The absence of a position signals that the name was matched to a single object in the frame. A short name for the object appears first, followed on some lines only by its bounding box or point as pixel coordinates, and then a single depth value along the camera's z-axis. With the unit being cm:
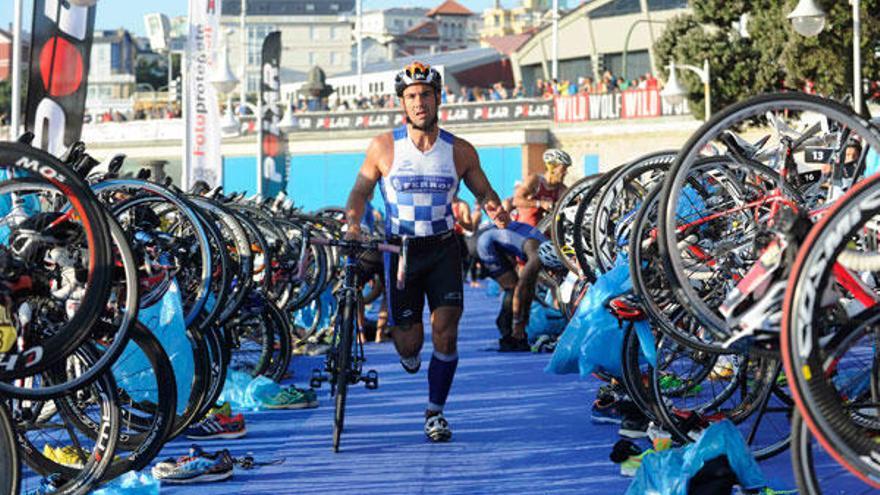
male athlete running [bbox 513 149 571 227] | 1619
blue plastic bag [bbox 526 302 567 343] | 1669
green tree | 2730
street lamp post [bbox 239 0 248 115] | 5611
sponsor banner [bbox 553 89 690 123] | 5444
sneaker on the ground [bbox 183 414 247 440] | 936
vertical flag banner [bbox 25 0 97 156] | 1255
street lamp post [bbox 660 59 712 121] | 3483
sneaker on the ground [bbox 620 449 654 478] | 784
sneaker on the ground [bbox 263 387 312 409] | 1089
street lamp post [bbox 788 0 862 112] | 2067
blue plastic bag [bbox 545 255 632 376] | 848
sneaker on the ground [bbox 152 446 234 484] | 779
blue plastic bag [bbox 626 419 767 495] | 644
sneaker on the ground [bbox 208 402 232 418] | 967
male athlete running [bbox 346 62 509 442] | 955
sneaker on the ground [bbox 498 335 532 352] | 1577
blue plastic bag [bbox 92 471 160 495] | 676
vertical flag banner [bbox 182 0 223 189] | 2178
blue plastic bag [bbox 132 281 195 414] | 815
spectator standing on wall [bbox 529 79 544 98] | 6291
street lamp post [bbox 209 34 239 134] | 2393
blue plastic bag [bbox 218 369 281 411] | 1095
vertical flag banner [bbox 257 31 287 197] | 3119
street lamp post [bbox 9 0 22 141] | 1683
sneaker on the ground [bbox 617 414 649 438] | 906
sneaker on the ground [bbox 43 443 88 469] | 723
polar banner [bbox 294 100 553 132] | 5959
